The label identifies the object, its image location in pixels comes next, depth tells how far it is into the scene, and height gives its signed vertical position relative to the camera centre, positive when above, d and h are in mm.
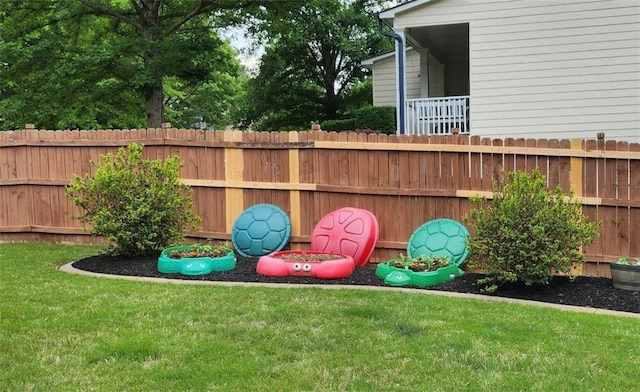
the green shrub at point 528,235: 5898 -578
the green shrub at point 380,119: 15227 +1401
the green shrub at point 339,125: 18381 +1560
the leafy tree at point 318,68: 21547 +3983
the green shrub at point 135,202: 7578 -251
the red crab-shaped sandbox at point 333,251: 6715 -862
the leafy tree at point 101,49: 15570 +3333
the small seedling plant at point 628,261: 6074 -876
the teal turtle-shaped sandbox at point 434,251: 6348 -857
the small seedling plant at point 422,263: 6533 -913
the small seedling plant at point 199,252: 7207 -824
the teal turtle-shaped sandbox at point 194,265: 6898 -930
